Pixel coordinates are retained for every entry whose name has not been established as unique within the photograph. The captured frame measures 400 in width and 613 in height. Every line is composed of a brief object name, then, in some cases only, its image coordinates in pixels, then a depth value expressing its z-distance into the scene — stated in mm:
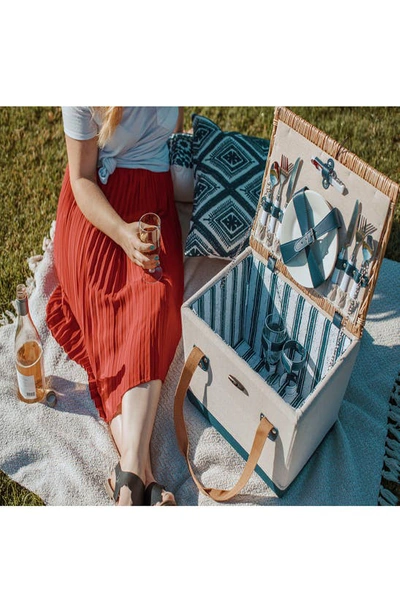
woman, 2245
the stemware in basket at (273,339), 2326
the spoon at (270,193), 2109
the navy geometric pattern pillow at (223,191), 2680
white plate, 1997
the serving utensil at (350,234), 1896
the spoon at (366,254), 1897
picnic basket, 1884
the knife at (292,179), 2029
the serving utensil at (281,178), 2061
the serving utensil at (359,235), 1885
